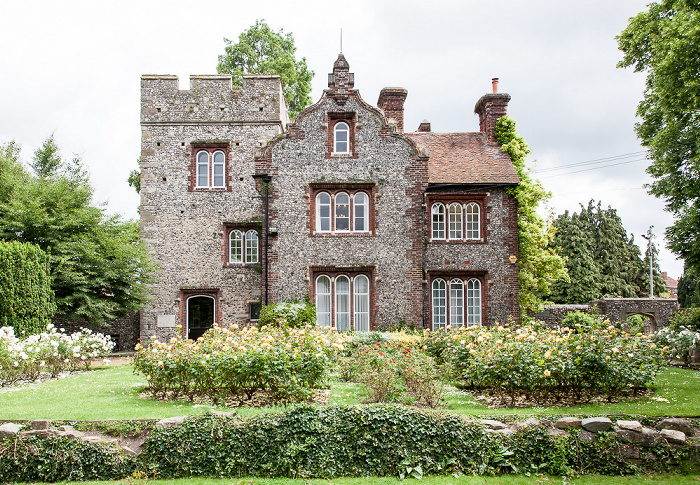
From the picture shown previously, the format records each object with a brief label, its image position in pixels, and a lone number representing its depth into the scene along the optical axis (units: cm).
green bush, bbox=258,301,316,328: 1722
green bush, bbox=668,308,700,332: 1750
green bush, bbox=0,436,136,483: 787
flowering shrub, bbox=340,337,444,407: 1028
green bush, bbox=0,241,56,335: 1697
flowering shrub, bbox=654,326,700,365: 1536
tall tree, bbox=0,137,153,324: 1977
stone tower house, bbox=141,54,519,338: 1928
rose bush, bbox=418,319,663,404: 1009
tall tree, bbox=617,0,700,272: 1597
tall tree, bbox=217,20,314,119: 3083
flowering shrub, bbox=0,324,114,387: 1291
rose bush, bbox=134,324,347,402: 970
